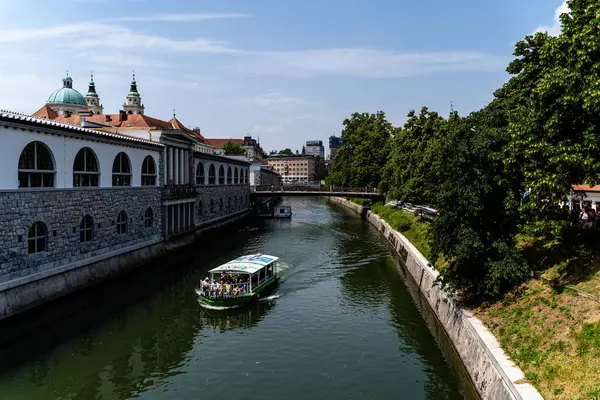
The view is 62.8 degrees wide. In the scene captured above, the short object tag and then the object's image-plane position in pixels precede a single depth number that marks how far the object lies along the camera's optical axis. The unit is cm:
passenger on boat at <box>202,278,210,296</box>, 3206
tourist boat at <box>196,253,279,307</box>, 3170
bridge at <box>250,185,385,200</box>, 8594
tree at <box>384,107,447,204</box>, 5250
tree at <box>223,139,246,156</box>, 15156
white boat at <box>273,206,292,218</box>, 9102
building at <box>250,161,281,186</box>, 12958
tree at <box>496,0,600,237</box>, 2070
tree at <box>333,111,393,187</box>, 8731
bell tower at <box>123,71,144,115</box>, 15225
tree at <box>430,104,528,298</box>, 2383
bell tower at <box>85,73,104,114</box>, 15512
